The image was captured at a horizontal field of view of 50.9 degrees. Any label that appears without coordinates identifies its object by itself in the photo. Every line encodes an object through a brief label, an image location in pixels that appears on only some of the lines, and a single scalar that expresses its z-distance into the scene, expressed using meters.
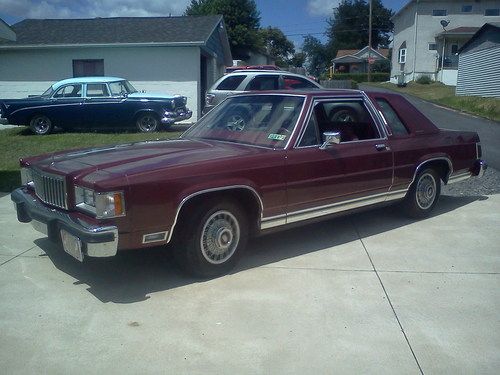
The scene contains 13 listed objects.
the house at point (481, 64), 25.80
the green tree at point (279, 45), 81.25
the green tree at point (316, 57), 85.44
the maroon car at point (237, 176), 4.18
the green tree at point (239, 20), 52.75
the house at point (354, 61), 67.62
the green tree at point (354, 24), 82.88
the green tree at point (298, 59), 87.89
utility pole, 49.25
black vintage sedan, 15.24
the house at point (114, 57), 18.67
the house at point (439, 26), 40.94
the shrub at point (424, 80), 40.12
